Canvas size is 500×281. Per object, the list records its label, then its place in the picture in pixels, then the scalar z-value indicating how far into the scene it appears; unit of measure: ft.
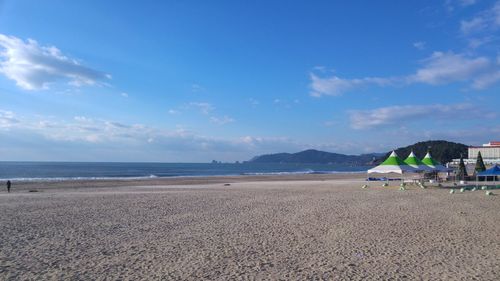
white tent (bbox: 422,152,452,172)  79.25
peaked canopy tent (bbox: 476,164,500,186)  76.07
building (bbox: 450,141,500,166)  336.57
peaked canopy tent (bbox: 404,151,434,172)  73.92
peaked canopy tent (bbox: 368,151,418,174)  71.28
